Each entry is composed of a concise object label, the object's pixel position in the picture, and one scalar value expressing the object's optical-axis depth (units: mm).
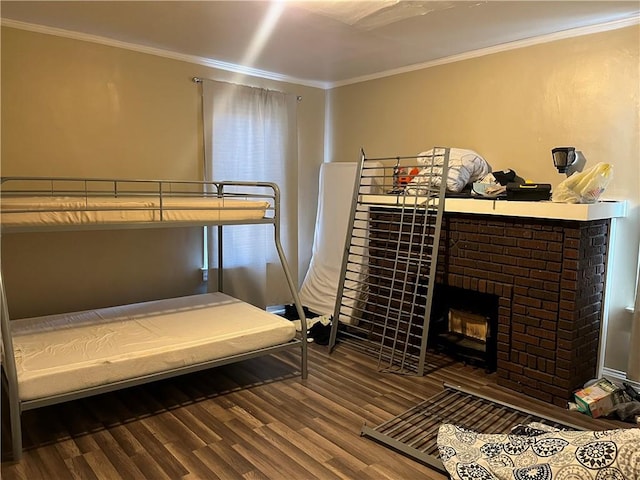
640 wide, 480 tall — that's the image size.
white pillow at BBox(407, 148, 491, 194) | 3598
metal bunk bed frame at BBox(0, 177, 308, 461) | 2338
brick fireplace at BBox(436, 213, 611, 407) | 3027
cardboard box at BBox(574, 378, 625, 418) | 2920
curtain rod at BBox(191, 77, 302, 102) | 4203
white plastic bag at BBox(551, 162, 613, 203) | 2914
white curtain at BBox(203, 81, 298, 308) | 4352
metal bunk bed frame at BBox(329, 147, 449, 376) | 3600
